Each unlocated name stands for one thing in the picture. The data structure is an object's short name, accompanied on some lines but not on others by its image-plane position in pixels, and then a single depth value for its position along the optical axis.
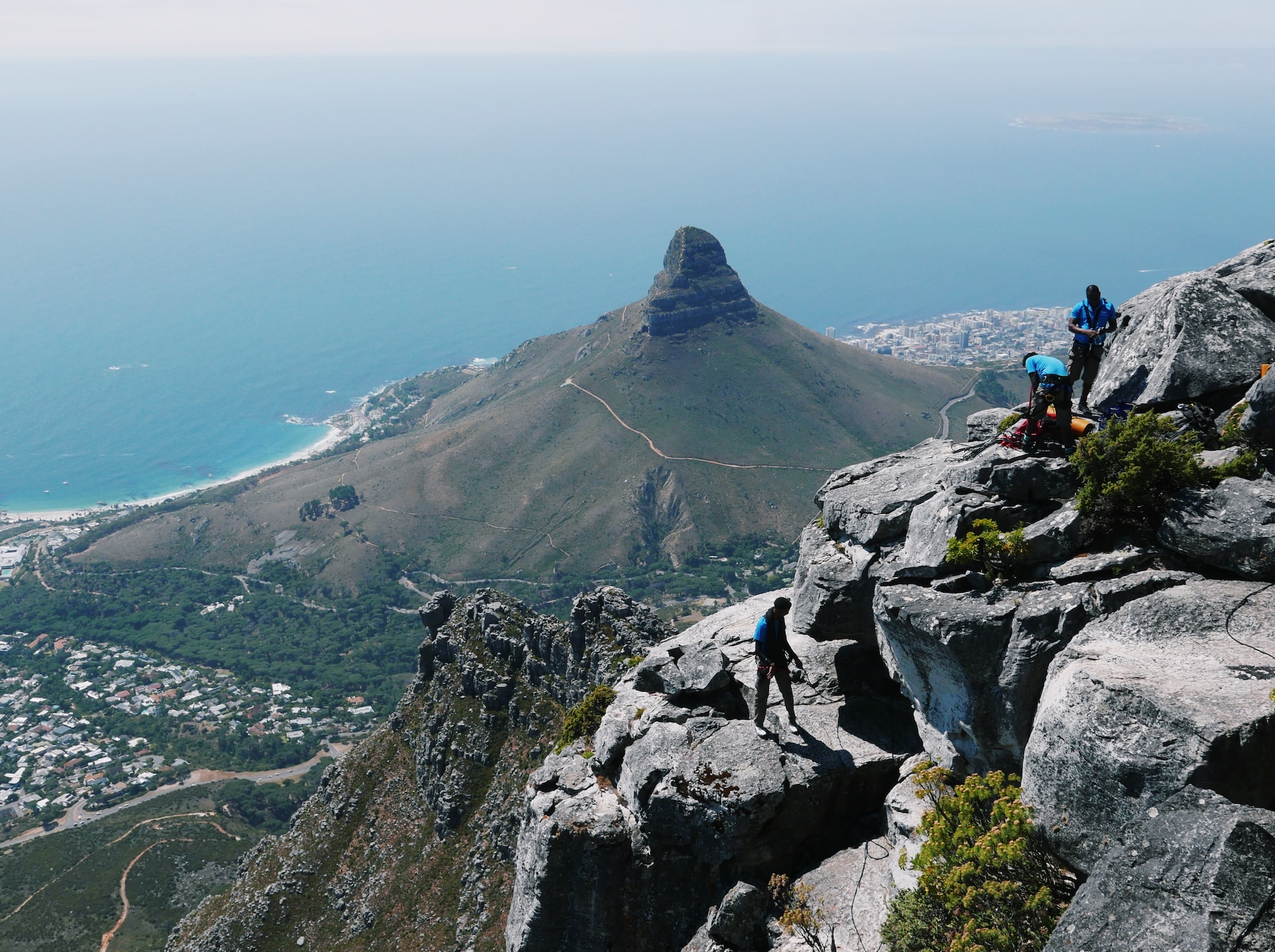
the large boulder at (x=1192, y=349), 19.92
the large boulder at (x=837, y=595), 22.00
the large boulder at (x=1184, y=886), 11.54
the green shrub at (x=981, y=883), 14.52
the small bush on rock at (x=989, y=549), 18.58
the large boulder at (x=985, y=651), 16.98
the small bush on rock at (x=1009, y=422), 23.78
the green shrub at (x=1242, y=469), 17.14
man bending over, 20.58
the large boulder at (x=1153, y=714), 13.26
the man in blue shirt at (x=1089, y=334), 23.02
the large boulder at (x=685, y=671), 24.83
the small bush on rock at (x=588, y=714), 33.22
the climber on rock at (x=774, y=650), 21.14
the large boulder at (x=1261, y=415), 17.08
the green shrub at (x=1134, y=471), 17.70
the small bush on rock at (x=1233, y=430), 18.14
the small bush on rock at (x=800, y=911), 17.98
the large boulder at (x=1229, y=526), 16.20
